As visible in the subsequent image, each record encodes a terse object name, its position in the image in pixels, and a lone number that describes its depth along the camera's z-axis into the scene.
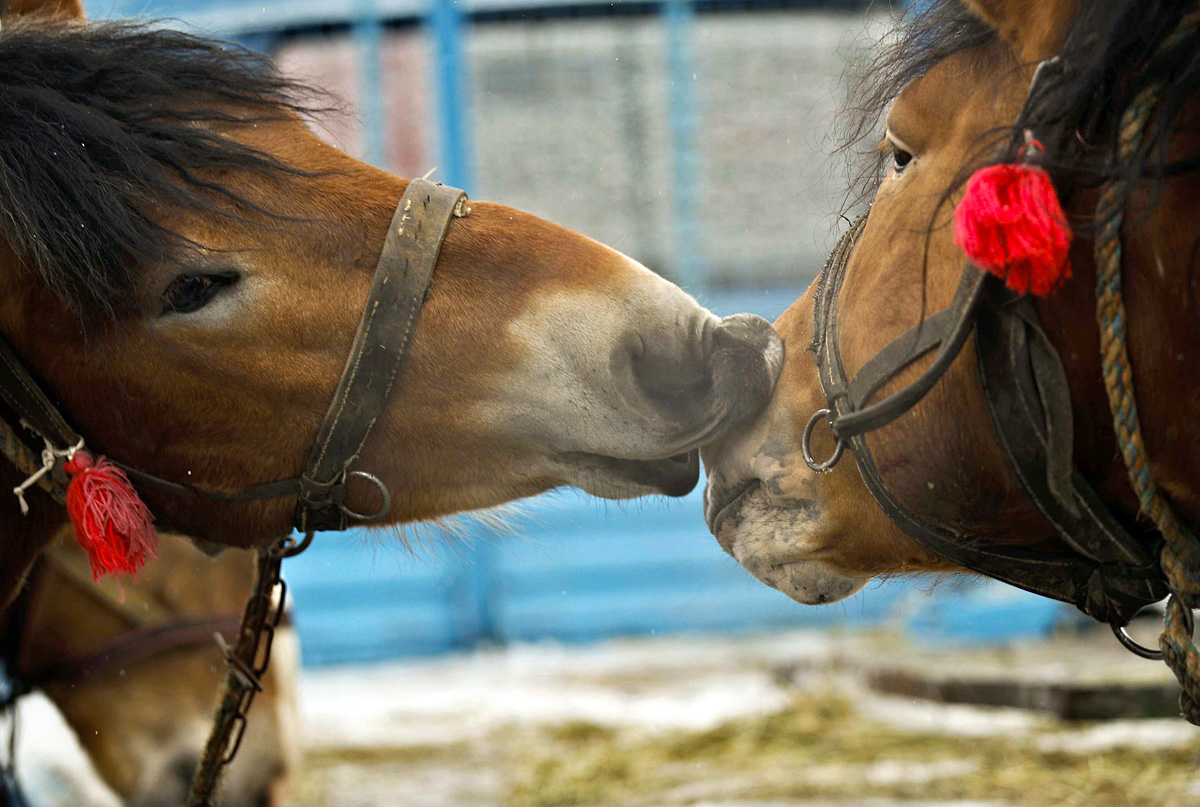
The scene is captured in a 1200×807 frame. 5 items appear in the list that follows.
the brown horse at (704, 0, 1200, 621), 2.41
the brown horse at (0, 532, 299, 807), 5.31
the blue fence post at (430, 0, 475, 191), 12.75
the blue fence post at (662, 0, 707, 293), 12.91
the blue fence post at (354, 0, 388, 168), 13.05
